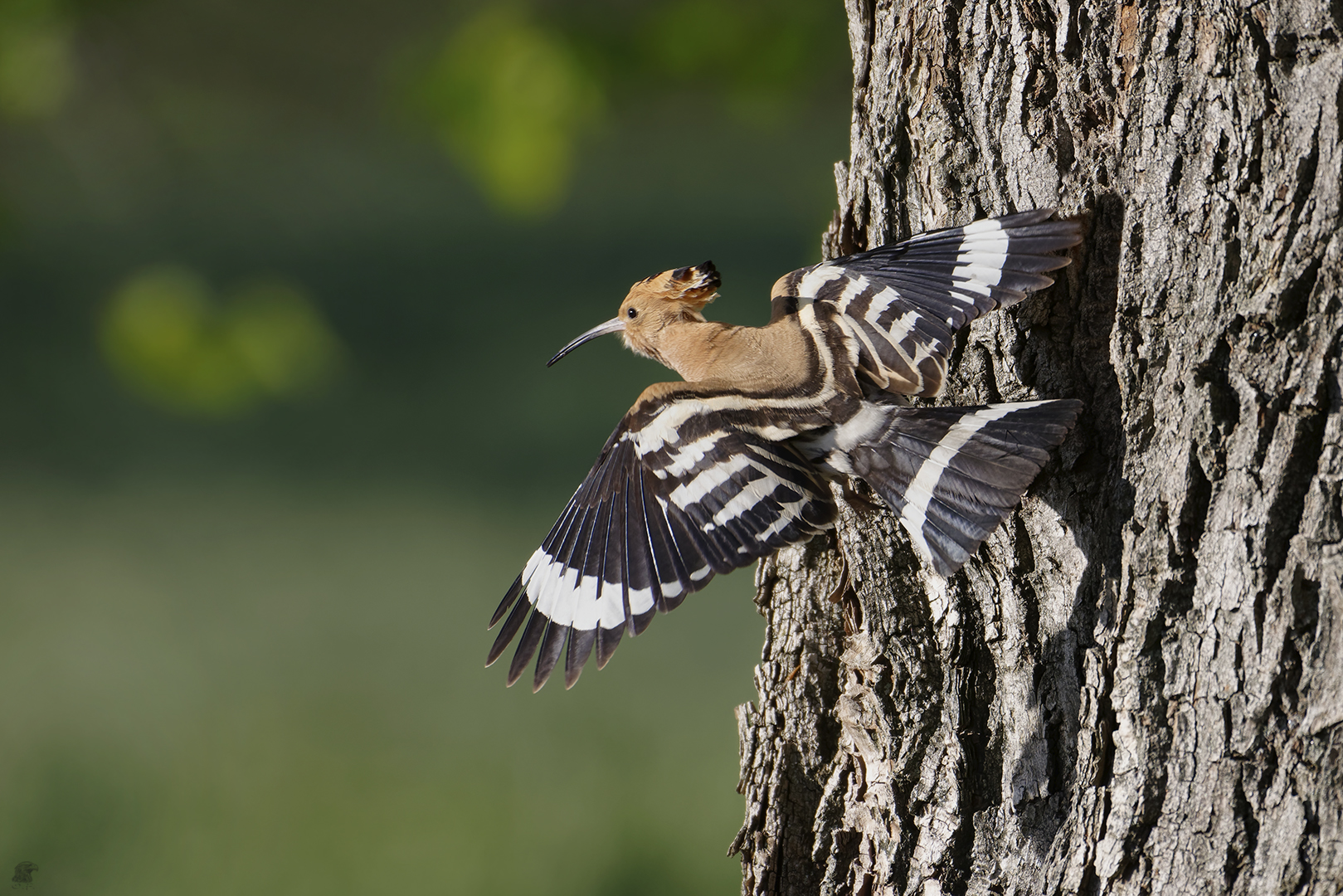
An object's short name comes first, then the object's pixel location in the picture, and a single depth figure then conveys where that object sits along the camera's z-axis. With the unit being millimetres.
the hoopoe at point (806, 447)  9227
